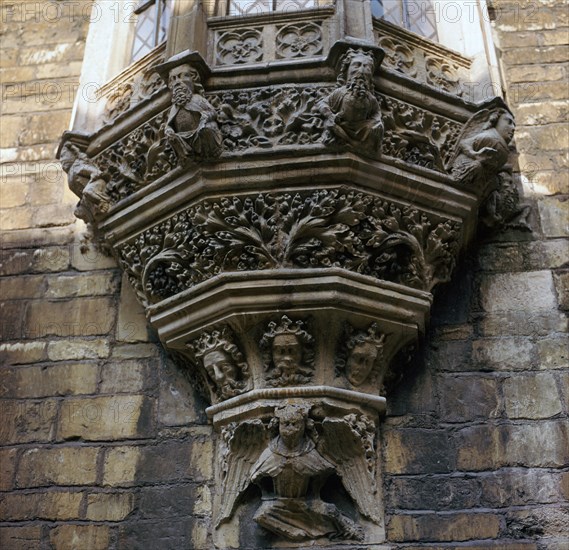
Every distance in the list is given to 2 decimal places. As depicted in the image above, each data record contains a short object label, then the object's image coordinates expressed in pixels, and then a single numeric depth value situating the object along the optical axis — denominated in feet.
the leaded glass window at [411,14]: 16.76
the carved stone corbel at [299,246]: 12.85
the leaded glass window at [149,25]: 17.35
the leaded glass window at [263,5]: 15.70
